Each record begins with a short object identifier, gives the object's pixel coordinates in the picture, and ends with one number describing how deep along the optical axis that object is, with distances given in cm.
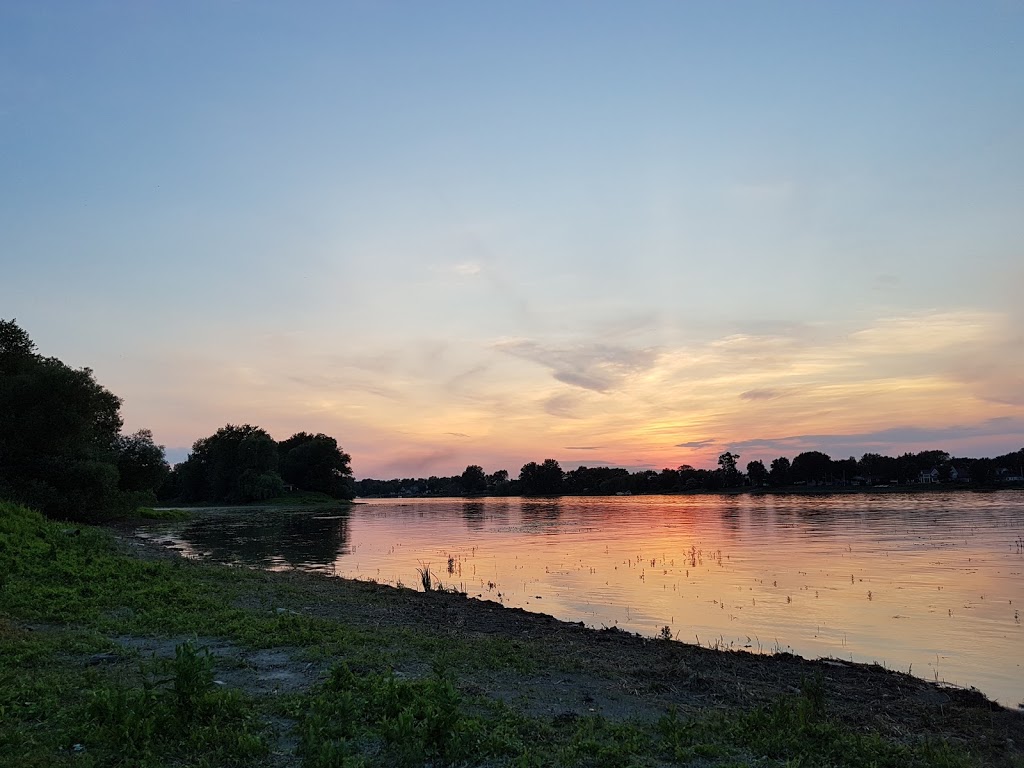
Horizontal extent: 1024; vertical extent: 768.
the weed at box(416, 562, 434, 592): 2269
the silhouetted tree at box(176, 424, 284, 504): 12888
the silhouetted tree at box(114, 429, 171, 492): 6341
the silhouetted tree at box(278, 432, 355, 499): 15325
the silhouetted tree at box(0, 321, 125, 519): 4528
